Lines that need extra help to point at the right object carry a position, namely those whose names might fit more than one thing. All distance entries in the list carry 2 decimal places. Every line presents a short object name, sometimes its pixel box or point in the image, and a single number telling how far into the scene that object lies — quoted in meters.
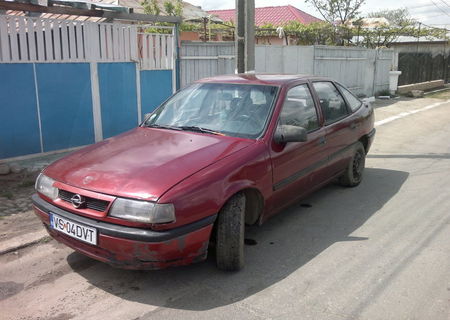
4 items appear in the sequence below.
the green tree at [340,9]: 23.98
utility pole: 6.78
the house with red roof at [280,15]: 30.61
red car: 3.01
